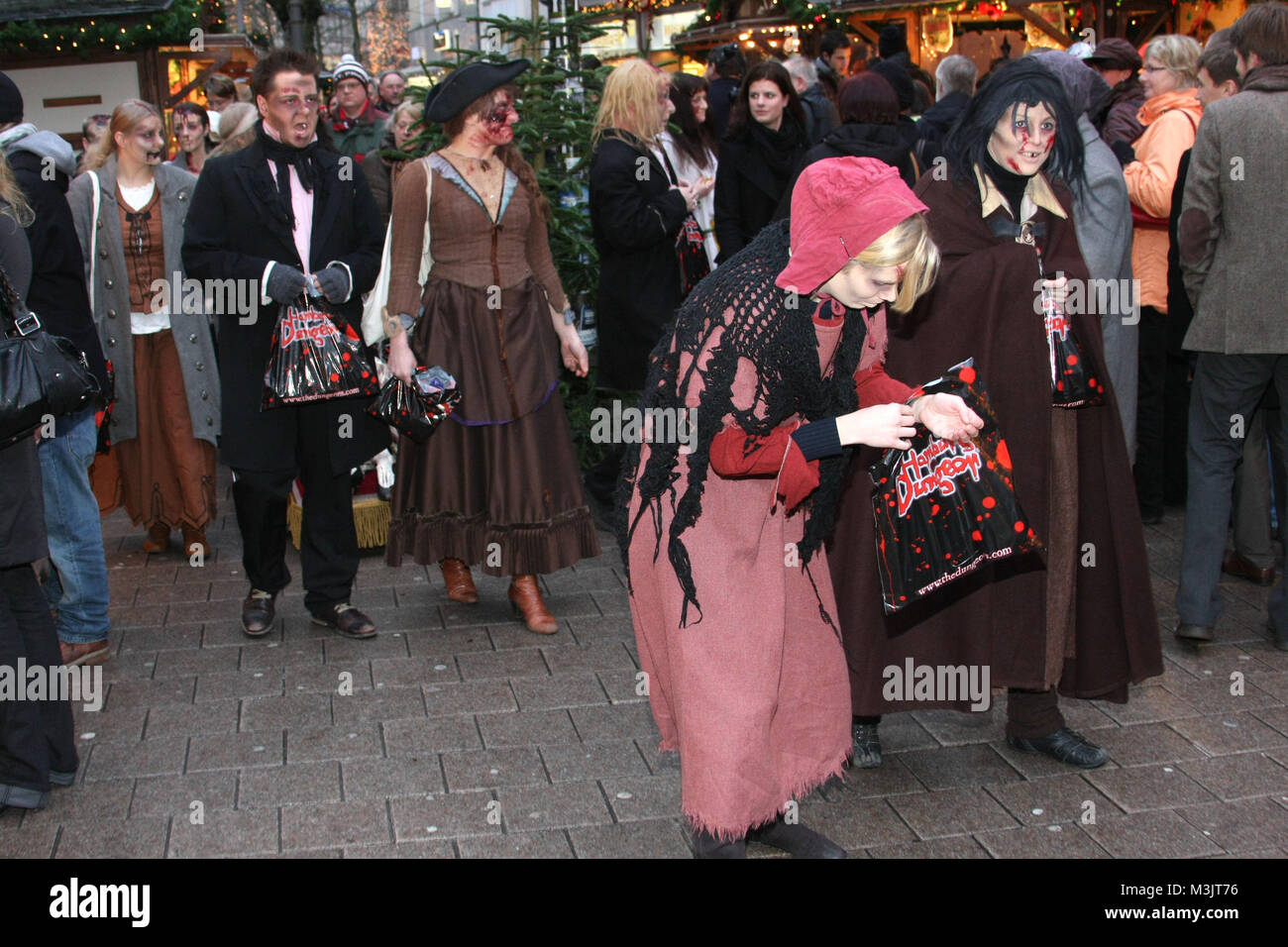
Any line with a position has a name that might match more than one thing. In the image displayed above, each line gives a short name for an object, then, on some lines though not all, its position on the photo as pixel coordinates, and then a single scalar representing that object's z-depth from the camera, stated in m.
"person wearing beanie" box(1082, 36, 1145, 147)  7.45
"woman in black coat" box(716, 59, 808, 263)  7.14
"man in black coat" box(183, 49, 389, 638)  5.36
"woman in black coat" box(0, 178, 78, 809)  3.99
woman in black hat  5.49
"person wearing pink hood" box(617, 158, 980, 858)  3.02
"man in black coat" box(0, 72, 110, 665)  4.88
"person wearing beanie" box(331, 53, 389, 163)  9.23
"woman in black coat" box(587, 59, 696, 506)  6.54
